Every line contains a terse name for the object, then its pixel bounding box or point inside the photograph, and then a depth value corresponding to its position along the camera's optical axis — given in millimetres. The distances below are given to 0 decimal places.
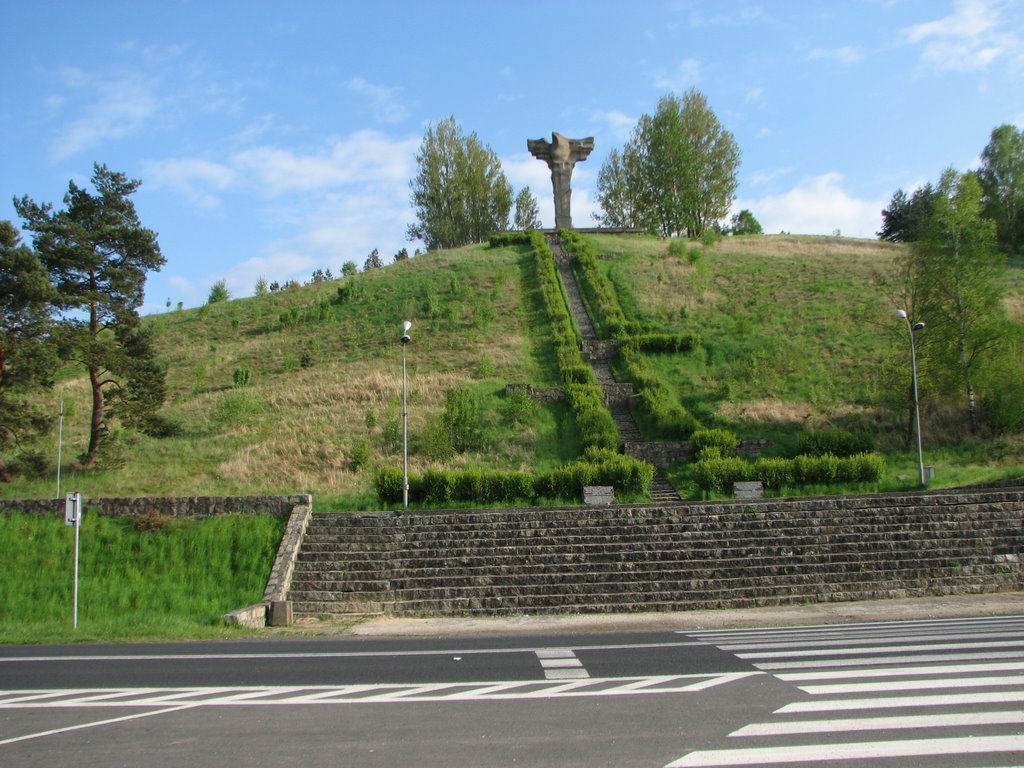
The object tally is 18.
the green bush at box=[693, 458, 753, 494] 24000
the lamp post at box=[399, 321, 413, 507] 22575
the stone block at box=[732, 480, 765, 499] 23625
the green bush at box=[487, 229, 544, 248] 61500
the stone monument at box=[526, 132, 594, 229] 56188
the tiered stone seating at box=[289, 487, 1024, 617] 16703
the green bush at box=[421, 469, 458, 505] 22844
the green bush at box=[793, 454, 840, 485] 23953
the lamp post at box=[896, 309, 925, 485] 23641
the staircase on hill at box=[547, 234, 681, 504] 25414
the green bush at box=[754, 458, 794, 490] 23859
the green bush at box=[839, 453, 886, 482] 24031
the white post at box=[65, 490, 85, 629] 15633
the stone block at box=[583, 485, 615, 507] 23109
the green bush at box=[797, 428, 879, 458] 26359
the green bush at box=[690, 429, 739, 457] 27375
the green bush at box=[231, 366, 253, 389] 37781
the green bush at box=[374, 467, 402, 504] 23047
